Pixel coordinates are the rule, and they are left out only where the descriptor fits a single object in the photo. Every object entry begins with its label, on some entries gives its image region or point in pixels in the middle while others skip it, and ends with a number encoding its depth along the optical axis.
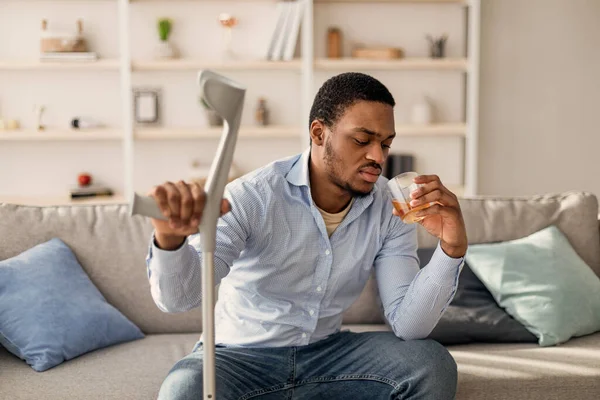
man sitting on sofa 1.91
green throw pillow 2.53
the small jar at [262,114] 4.96
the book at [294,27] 4.82
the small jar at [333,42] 4.96
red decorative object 4.88
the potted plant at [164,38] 4.83
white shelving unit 4.72
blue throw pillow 2.29
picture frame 4.93
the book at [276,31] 4.84
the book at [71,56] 4.73
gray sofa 2.18
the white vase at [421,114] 5.07
